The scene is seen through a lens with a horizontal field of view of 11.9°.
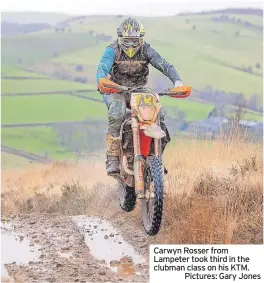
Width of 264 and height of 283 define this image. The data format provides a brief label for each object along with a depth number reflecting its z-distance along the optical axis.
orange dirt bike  10.56
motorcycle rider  11.38
